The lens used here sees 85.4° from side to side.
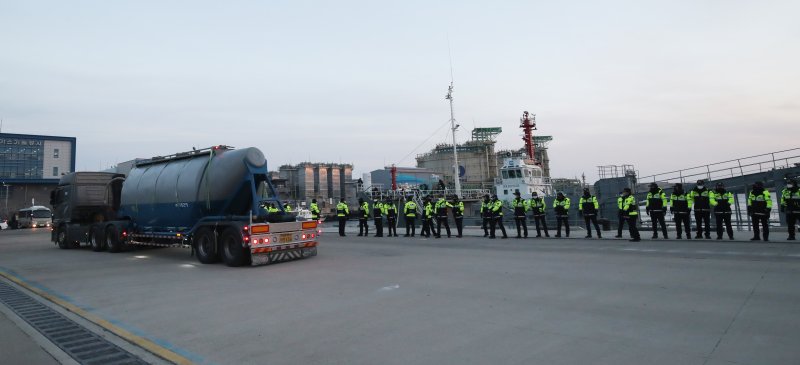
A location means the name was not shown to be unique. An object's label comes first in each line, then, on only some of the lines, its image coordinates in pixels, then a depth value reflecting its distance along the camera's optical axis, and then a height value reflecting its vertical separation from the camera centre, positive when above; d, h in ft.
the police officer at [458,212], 56.18 +0.34
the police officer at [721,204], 40.11 -0.20
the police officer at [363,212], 66.54 +1.01
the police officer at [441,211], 56.95 +0.51
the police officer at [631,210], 42.29 -0.37
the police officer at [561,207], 50.98 +0.30
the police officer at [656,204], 43.39 +0.08
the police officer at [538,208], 52.49 +0.34
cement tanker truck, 34.45 +1.32
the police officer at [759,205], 37.22 -0.43
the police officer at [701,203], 41.47 -0.02
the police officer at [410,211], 61.57 +0.82
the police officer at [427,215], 59.67 +0.12
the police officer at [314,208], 62.23 +1.91
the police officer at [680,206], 42.70 -0.20
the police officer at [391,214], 64.18 +0.56
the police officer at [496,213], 53.52 -0.02
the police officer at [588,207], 48.16 +0.16
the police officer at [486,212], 55.08 +0.16
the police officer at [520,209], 53.26 +0.34
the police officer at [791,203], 36.22 -0.34
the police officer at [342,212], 67.10 +1.23
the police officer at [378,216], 63.57 +0.36
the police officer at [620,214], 45.13 -0.74
